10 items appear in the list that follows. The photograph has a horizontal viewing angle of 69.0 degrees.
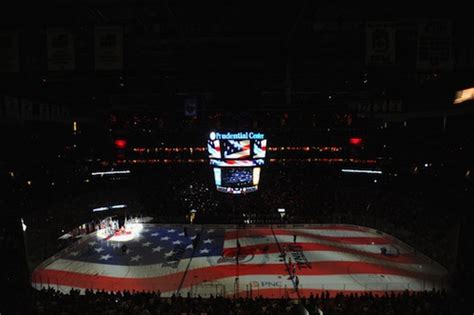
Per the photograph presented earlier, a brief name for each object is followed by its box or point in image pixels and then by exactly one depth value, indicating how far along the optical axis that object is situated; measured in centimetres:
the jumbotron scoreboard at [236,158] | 2206
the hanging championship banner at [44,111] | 2175
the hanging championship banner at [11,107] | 1803
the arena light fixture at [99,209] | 3165
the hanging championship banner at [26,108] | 1936
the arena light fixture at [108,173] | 3478
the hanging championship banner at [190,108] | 2002
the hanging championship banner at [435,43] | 998
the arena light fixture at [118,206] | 3361
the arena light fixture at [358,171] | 3647
